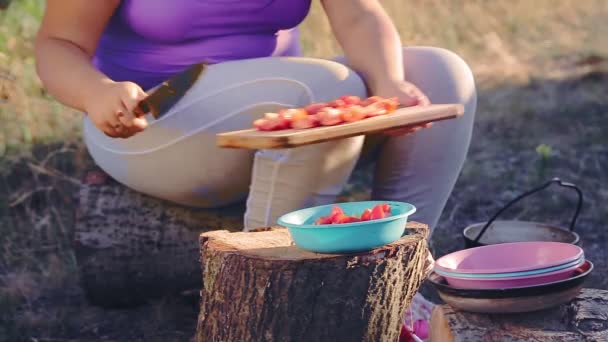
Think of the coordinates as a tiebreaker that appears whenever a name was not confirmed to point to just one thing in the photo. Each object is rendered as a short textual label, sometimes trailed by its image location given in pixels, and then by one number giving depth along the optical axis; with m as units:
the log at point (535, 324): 2.09
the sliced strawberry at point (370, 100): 2.42
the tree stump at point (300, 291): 2.15
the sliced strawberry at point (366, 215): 2.19
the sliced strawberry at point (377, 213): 2.19
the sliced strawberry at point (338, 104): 2.36
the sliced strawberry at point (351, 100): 2.39
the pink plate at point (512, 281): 2.09
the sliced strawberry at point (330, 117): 2.24
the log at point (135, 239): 3.03
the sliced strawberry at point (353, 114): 2.27
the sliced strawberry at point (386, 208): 2.24
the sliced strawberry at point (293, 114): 2.28
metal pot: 3.10
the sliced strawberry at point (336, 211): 2.21
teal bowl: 2.10
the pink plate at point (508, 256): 2.24
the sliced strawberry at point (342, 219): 2.17
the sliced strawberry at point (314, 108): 2.35
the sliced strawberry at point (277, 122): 2.26
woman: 2.50
